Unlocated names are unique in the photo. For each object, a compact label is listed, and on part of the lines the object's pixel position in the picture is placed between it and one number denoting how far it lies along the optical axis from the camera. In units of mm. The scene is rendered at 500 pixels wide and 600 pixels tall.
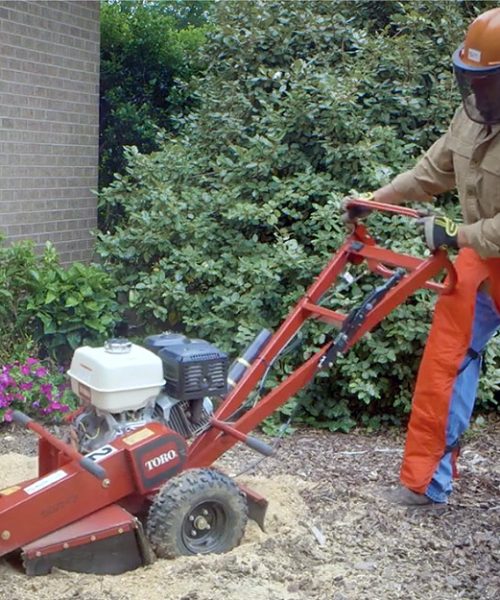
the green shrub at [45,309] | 5926
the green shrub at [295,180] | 5668
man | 3849
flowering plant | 5438
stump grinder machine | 3457
